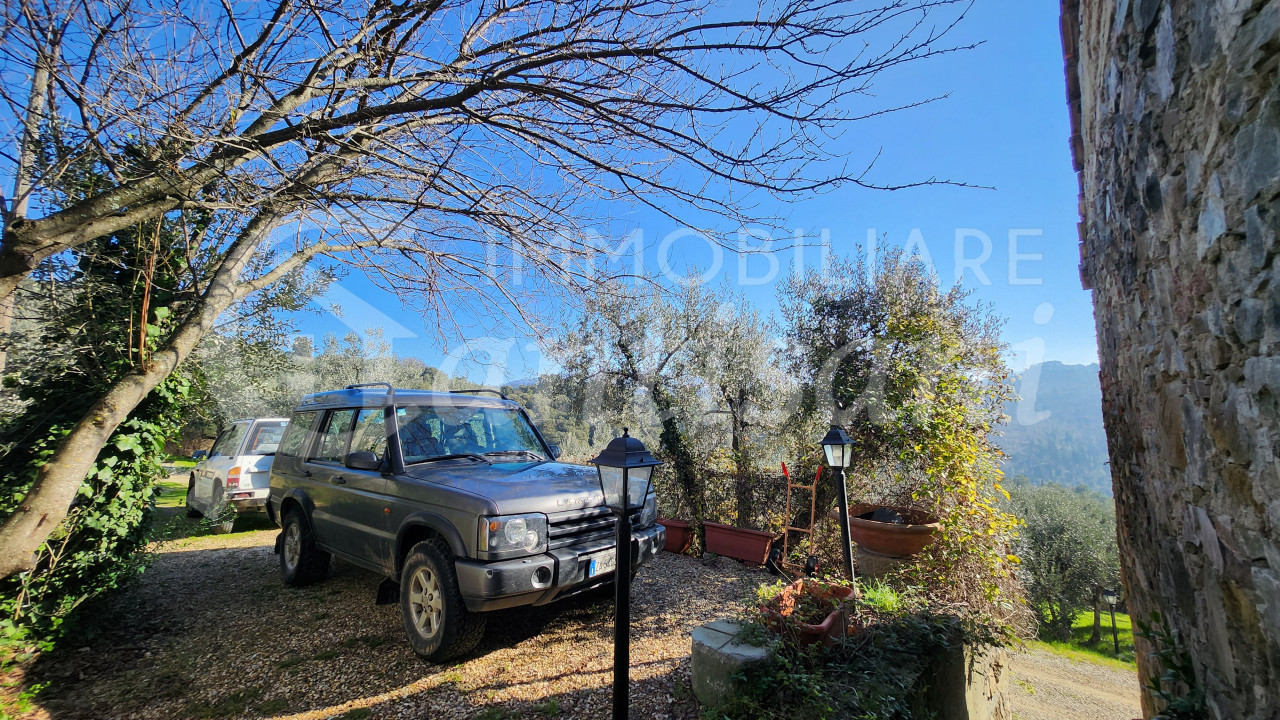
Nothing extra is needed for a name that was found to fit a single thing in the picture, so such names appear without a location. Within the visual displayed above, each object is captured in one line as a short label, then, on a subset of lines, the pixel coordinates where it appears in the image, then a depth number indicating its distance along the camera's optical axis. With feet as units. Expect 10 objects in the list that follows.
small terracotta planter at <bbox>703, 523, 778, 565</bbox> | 21.12
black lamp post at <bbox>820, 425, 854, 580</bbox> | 13.67
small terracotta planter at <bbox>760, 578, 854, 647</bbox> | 9.96
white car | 23.45
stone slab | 8.98
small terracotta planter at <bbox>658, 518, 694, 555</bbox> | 23.26
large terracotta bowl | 15.47
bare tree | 8.02
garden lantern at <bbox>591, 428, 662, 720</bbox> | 7.92
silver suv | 10.48
